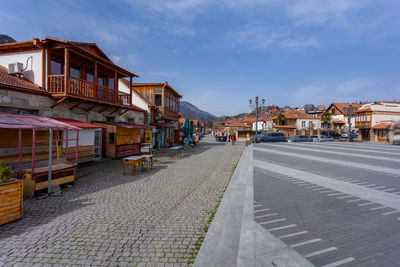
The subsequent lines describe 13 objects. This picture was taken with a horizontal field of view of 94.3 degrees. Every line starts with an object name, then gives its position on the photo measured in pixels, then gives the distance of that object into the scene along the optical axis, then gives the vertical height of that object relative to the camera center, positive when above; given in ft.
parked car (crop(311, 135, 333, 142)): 113.34 -2.24
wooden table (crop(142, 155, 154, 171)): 30.33 -3.87
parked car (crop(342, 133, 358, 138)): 139.76 +0.43
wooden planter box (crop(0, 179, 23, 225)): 12.58 -4.78
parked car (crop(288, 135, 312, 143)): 108.47 -2.30
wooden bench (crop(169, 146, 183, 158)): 48.06 -5.45
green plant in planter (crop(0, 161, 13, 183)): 13.20 -2.93
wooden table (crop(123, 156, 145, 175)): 27.62 -4.04
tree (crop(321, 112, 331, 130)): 169.72 +15.96
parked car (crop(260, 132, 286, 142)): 106.01 -1.24
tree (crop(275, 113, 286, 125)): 168.10 +14.69
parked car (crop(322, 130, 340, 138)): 146.98 +1.15
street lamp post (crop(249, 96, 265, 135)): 91.96 +17.36
